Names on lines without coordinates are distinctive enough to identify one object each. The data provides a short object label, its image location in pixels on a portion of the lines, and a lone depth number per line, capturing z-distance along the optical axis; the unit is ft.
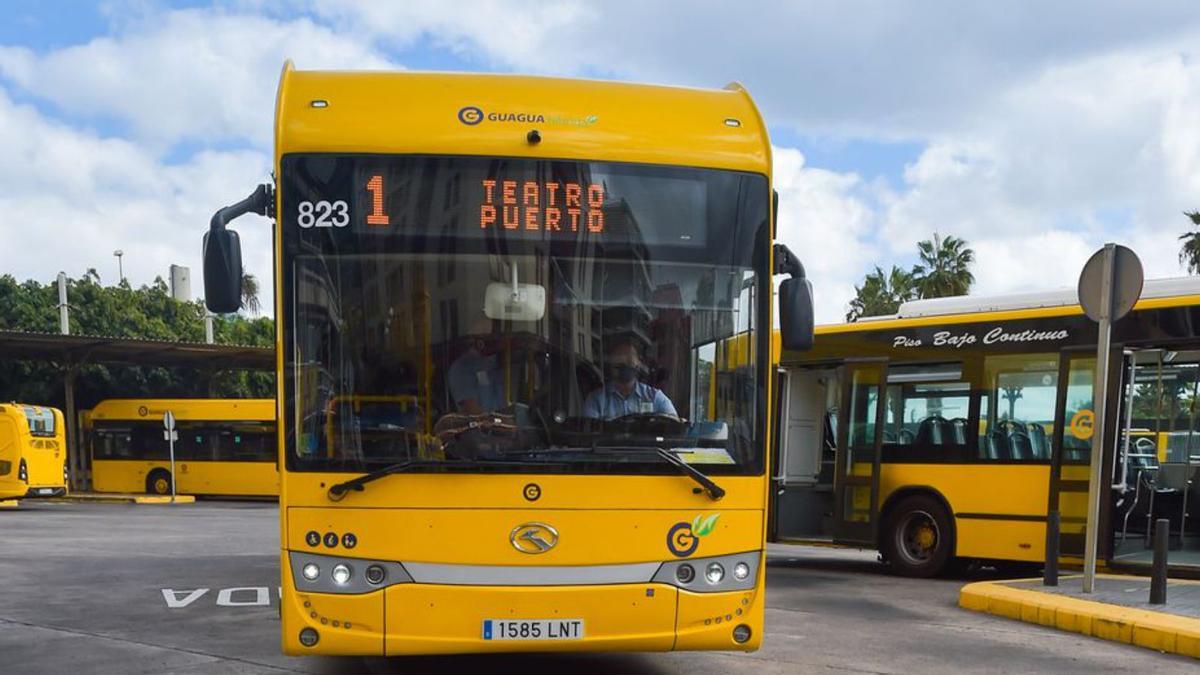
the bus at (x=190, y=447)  113.39
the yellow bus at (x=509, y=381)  20.33
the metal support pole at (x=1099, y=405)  33.32
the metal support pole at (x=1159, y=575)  31.81
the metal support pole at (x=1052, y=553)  35.73
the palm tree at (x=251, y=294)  228.22
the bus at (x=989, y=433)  38.81
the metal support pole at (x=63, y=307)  132.36
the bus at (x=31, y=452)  95.45
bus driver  20.77
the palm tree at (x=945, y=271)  155.12
